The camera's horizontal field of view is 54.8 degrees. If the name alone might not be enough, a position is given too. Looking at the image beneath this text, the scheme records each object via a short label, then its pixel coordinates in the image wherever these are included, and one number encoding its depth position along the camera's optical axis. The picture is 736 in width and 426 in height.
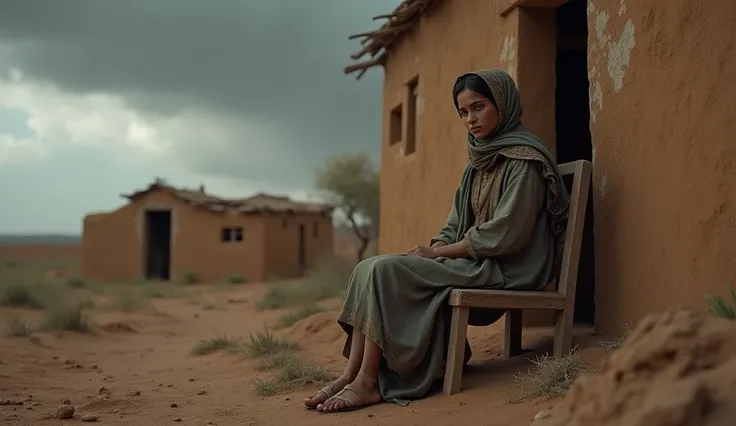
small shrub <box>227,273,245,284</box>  18.70
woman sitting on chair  3.66
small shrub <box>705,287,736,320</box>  2.35
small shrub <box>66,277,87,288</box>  18.09
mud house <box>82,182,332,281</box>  19.17
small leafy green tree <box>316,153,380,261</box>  27.89
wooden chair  3.56
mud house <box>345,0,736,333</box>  3.27
